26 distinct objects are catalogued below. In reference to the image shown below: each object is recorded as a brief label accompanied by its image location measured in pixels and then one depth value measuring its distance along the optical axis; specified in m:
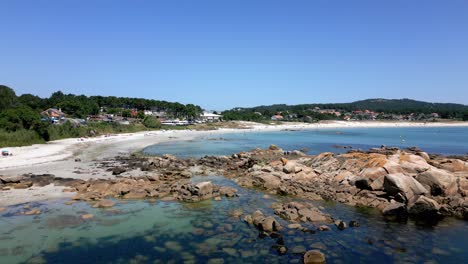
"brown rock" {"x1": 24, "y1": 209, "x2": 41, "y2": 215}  19.64
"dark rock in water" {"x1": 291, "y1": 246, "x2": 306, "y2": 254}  14.72
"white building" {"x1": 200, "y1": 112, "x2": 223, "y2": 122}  159.05
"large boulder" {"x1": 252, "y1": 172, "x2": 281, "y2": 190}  27.25
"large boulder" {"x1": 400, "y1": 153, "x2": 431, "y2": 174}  25.14
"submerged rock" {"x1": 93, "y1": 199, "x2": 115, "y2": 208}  21.45
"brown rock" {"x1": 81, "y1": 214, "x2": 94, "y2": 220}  19.08
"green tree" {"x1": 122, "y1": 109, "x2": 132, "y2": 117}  120.31
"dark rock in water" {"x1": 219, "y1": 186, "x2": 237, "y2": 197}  24.59
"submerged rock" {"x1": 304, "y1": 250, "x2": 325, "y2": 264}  13.69
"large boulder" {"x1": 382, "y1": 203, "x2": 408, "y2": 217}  20.25
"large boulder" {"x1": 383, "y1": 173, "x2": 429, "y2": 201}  22.16
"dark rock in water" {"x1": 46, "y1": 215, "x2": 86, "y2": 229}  17.80
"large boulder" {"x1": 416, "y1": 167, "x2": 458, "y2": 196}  22.64
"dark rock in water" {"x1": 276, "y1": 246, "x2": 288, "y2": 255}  14.62
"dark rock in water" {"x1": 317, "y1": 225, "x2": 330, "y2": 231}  17.61
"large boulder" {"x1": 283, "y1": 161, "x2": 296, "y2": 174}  30.30
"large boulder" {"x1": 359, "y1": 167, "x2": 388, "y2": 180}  24.98
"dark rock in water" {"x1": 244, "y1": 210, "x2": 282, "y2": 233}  17.42
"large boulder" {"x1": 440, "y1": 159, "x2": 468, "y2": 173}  27.44
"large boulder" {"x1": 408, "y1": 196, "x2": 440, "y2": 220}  19.70
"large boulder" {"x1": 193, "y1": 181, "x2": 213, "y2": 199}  23.77
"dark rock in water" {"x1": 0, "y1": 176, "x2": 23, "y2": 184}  26.55
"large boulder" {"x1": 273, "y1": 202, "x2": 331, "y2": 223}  19.09
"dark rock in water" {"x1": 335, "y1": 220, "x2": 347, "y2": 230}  17.88
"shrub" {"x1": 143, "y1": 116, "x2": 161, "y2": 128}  104.34
